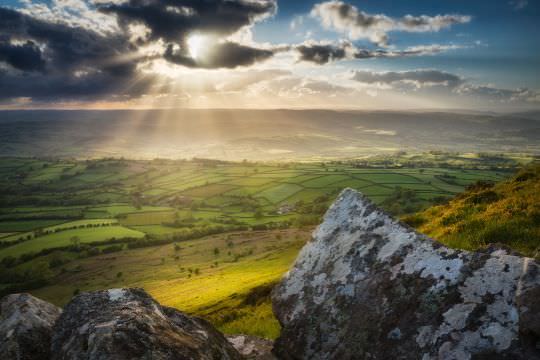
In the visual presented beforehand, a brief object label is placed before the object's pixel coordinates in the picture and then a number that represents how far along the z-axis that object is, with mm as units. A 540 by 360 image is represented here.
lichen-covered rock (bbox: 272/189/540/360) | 5582
